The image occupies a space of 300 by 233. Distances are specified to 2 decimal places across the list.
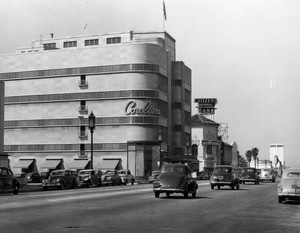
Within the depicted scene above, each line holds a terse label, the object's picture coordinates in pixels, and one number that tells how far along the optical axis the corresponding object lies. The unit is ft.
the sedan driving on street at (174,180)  91.35
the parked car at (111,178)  176.24
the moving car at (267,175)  260.21
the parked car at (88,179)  158.58
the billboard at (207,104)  469.98
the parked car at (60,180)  139.13
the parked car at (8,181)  105.70
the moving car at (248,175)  194.80
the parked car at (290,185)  79.66
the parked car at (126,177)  195.60
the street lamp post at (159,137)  270.18
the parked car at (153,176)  214.26
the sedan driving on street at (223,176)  134.92
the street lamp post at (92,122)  172.65
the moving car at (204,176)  314.84
